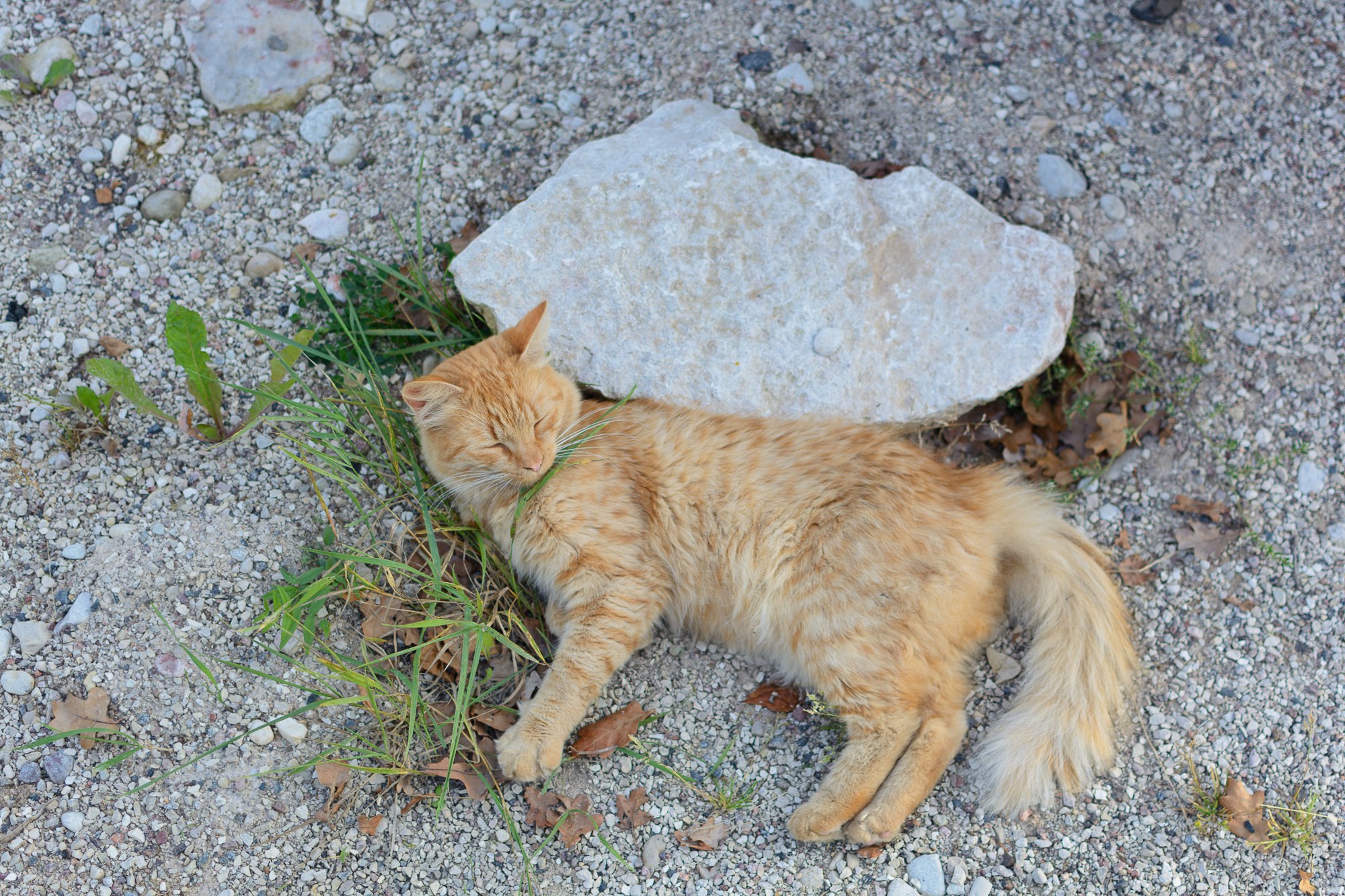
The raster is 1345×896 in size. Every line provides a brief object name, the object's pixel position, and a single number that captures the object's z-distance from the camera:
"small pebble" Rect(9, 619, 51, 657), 3.28
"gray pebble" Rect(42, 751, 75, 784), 3.13
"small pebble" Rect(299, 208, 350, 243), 4.18
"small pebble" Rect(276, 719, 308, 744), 3.28
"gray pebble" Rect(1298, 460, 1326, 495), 3.83
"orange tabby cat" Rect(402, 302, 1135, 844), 3.30
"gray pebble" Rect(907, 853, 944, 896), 3.19
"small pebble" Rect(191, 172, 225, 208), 4.20
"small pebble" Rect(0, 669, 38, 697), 3.21
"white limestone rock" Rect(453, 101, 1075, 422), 3.78
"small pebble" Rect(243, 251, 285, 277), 4.08
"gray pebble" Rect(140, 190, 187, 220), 4.15
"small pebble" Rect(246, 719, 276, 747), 3.28
